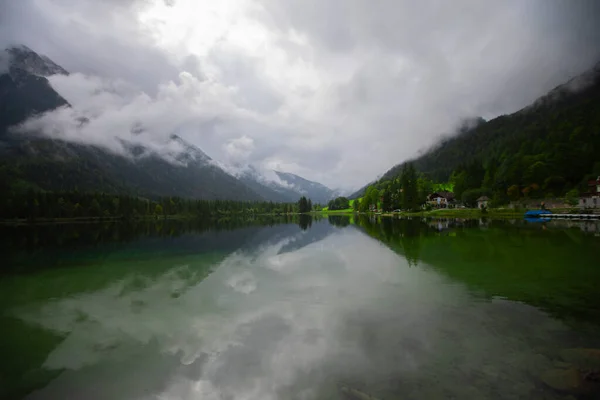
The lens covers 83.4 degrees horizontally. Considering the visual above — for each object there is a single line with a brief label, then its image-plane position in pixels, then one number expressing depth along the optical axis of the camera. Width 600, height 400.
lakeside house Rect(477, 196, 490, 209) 132.75
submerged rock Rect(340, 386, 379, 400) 9.90
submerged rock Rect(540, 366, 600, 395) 9.52
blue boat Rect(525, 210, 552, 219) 90.51
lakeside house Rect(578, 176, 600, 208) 95.06
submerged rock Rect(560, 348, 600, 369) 11.10
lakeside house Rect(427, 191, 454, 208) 184.30
